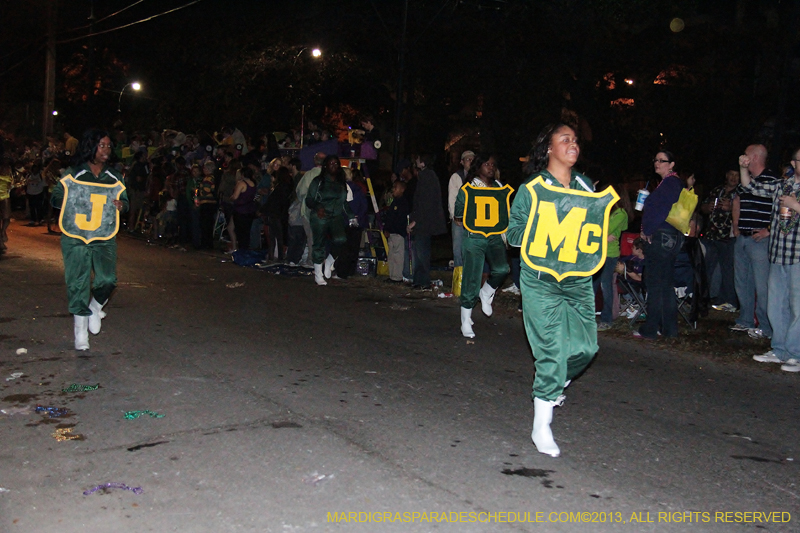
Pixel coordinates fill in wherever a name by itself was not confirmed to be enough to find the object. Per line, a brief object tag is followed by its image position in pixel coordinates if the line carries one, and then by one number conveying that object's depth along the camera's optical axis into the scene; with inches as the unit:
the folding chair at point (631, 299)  406.0
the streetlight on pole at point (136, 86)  1627.7
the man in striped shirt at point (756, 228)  362.6
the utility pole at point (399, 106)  680.4
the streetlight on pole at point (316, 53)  880.0
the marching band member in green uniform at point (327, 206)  523.5
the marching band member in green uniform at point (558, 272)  210.2
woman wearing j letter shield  309.1
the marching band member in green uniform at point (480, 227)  358.0
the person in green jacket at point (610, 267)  403.2
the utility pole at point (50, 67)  1245.7
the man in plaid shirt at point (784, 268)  327.6
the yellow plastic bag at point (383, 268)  591.2
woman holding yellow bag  361.1
